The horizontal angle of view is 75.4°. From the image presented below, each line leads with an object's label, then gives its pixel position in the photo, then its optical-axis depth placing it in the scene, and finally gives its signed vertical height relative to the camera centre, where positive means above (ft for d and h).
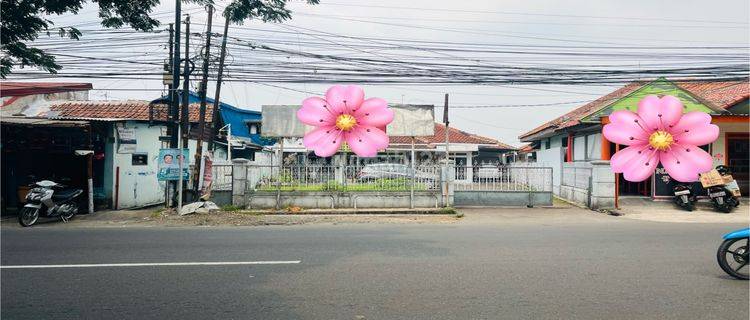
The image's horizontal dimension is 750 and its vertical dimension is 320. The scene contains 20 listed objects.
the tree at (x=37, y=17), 9.72 +3.23
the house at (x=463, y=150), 49.86 +3.67
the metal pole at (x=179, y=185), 43.45 -1.45
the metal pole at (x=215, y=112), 52.95 +6.30
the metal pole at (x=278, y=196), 46.76 -2.62
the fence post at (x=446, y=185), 48.39 -1.53
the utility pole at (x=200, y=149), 45.57 +1.90
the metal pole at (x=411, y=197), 46.98 -2.70
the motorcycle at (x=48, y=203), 37.40 -2.77
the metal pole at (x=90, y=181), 43.83 -1.15
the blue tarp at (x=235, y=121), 69.15 +7.17
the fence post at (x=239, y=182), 48.03 -1.28
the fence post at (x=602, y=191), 47.80 -2.05
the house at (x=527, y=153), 95.11 +3.69
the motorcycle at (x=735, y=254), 18.87 -3.33
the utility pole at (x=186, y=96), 41.65 +6.34
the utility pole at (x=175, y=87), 41.24 +7.12
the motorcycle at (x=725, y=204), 42.24 -3.06
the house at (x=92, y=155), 43.42 +1.34
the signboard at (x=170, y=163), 43.39 +0.52
